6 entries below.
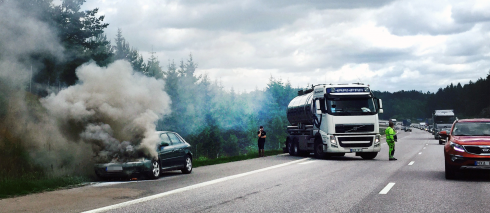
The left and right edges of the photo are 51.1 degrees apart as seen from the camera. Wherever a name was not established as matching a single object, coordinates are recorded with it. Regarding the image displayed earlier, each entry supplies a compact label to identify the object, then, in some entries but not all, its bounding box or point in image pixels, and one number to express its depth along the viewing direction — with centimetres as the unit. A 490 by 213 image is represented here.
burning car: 1450
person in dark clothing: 2692
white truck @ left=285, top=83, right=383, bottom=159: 2214
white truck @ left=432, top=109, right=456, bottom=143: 5073
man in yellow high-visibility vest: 2223
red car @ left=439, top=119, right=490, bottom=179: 1279
